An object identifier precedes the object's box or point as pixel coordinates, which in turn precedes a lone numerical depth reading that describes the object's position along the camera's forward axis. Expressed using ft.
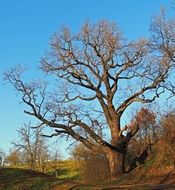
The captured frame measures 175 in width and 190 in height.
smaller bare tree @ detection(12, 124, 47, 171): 160.69
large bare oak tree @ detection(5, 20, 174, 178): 86.07
